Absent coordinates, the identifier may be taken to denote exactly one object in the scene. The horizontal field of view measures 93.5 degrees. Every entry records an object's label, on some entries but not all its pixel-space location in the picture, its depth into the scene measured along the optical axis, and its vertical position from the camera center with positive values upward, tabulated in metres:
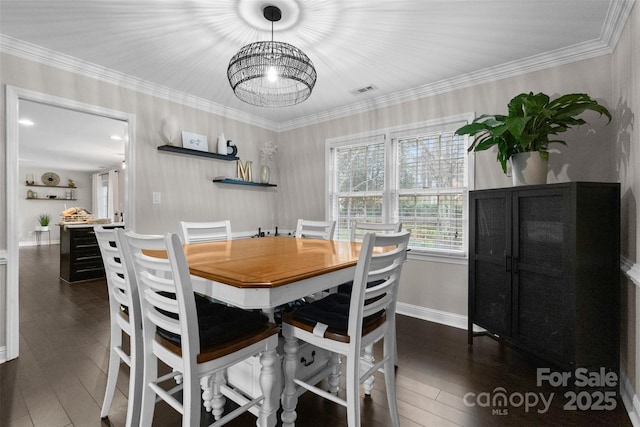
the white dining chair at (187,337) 1.14 -0.53
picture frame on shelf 3.36 +0.81
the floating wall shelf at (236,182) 3.65 +0.38
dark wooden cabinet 1.80 -0.39
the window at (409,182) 3.04 +0.33
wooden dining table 1.12 -0.25
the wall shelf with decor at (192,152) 3.18 +0.68
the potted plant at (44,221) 9.29 -0.28
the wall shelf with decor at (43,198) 9.11 +0.45
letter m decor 3.95 +0.54
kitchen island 4.62 -0.66
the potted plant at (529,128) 1.98 +0.58
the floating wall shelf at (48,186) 9.13 +0.84
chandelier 1.82 +0.92
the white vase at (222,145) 3.67 +0.82
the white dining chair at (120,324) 1.43 -0.58
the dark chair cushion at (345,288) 2.13 -0.55
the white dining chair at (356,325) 1.30 -0.54
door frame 2.27 -0.03
